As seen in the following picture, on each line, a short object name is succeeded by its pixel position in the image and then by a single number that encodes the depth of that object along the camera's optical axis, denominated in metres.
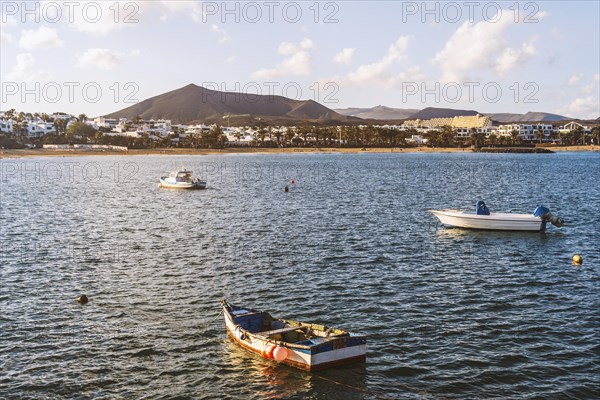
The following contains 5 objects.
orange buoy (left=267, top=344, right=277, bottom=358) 25.91
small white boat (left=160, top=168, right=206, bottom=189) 108.12
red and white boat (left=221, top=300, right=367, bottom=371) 25.31
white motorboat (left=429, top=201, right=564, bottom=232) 57.72
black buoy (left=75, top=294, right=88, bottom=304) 35.14
